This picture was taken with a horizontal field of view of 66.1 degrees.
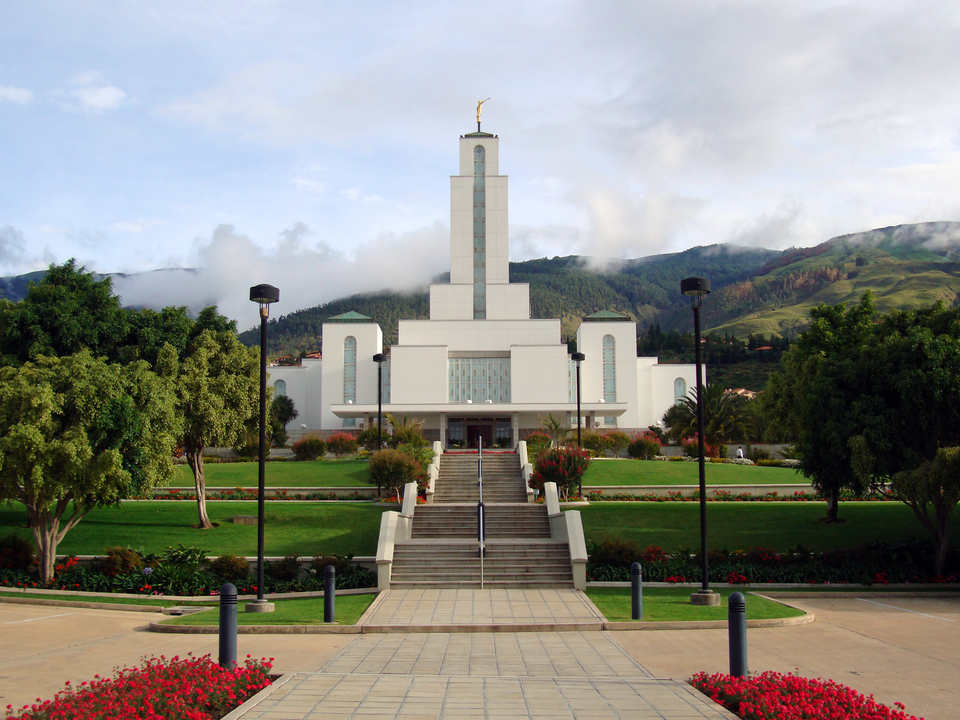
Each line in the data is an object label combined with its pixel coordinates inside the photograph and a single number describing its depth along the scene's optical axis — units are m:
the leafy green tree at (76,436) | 16.12
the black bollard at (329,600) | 12.34
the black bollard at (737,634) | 8.42
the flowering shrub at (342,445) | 38.03
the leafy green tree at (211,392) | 20.81
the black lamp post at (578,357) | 30.12
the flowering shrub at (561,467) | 24.17
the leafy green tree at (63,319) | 23.08
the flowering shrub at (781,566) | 17.08
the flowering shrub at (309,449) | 36.41
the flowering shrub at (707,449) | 36.56
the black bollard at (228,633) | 8.81
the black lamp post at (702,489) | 13.91
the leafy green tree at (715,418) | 39.00
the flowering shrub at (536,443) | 28.80
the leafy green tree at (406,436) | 29.97
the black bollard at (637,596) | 12.57
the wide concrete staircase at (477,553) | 16.67
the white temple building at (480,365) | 51.19
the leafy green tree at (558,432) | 31.45
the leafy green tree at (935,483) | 15.60
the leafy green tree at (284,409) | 54.81
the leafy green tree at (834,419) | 17.78
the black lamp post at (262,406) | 13.54
